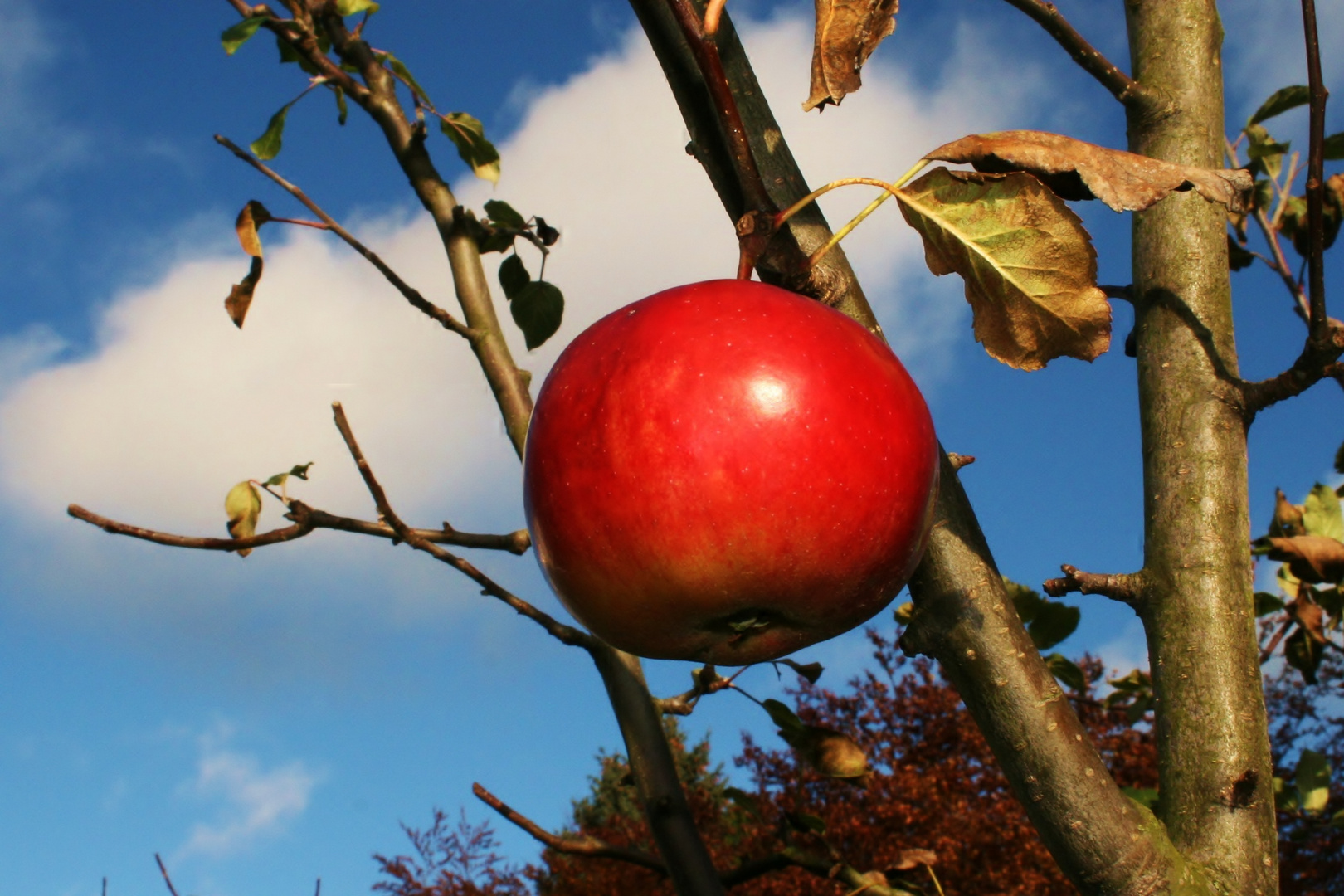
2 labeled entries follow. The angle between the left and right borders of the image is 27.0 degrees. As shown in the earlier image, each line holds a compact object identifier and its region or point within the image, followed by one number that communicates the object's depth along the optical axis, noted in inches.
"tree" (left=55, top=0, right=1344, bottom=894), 22.3
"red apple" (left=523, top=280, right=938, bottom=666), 20.8
